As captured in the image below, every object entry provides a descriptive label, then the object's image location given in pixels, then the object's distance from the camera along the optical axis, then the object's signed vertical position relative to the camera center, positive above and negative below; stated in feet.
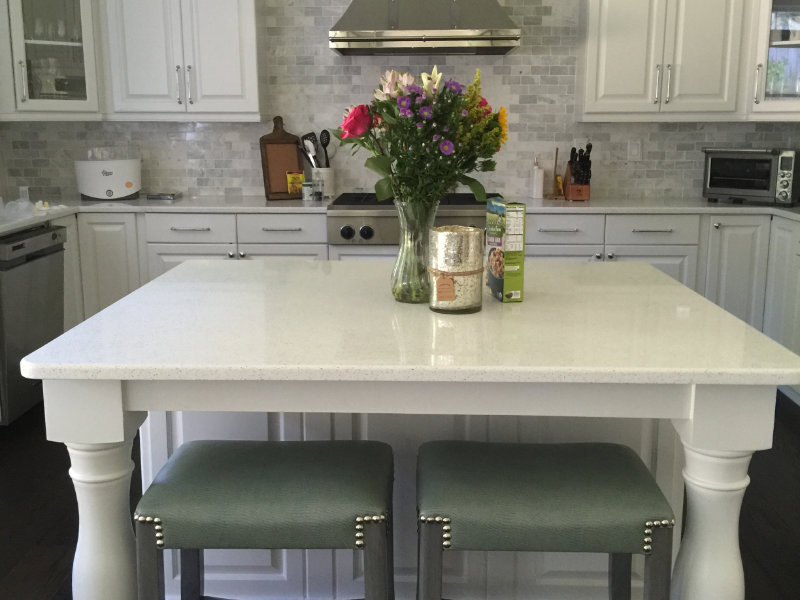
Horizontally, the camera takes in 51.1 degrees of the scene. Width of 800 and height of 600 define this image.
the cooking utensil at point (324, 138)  15.16 +0.13
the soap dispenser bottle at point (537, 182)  14.84 -0.63
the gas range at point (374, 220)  13.42 -1.19
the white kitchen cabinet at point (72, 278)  13.79 -2.17
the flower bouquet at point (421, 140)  5.74 +0.04
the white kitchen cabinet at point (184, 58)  14.03 +1.45
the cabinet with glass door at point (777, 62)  13.43 +1.35
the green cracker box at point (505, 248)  6.04 -0.75
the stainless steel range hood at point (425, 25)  13.21 +1.87
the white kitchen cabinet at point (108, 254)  14.06 -1.81
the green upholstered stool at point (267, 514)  5.10 -2.22
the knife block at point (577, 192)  14.48 -0.78
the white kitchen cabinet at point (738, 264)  13.61 -1.90
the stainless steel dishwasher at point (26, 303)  11.51 -2.25
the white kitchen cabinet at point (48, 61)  13.57 +1.36
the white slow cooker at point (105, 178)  14.65 -0.58
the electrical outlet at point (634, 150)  15.34 -0.07
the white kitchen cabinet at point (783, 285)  12.60 -2.13
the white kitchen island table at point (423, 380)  4.83 -1.33
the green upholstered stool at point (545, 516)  5.01 -2.19
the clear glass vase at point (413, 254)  6.22 -0.81
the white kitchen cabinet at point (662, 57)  13.74 +1.45
